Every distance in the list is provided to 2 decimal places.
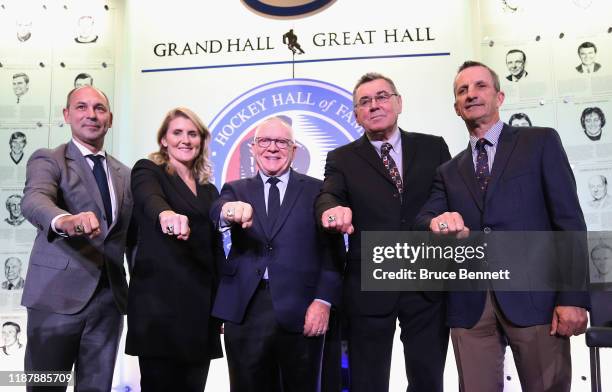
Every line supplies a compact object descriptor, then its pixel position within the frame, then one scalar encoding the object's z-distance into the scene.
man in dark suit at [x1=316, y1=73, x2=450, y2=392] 2.34
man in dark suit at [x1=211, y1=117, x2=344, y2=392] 2.37
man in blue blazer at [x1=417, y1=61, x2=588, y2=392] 2.06
